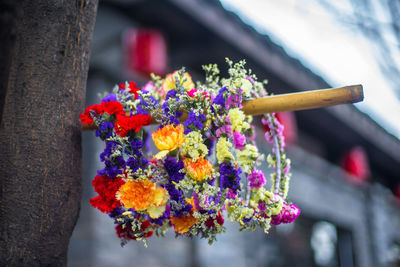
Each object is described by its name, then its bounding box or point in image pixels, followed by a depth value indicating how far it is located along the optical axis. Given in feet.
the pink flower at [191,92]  4.73
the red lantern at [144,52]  11.22
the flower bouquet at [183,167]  4.47
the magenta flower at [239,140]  4.77
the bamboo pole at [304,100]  4.50
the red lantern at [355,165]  22.94
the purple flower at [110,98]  4.94
